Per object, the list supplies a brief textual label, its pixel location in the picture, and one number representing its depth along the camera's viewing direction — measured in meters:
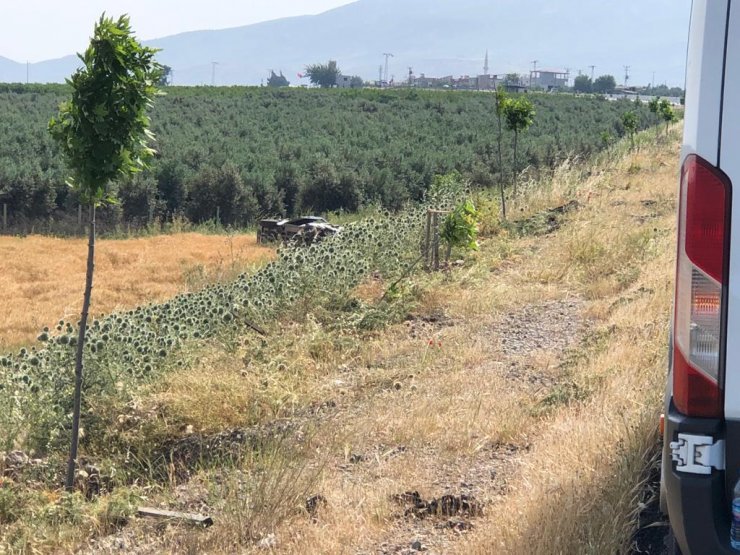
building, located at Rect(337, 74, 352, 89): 173.25
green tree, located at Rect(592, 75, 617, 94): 155.26
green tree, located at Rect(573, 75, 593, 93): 156.91
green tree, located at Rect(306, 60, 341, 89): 168.25
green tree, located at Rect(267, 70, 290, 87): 178.50
